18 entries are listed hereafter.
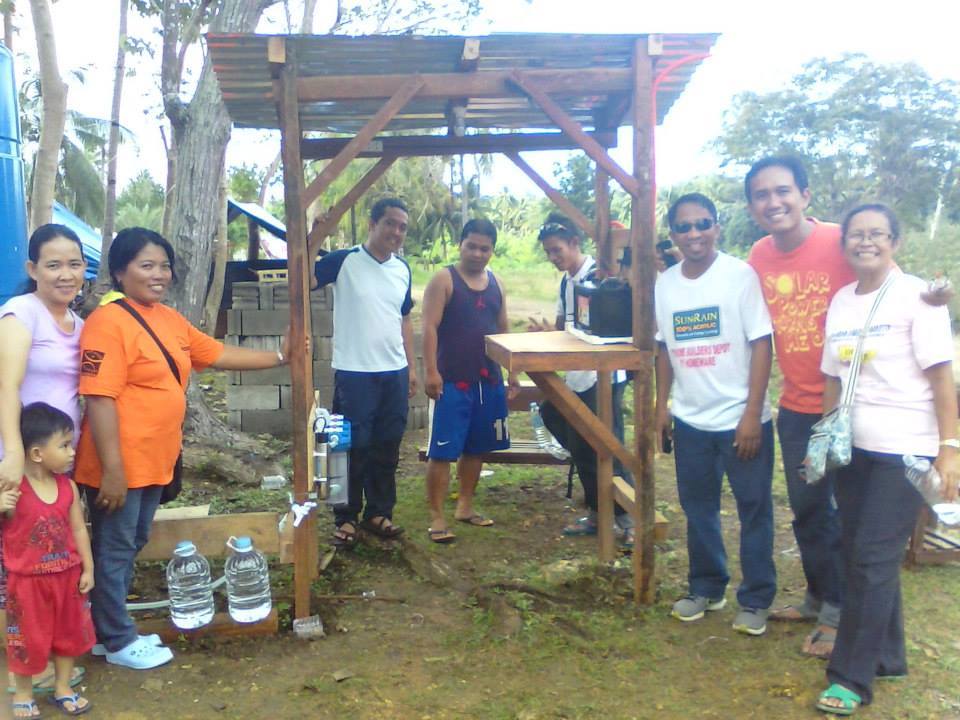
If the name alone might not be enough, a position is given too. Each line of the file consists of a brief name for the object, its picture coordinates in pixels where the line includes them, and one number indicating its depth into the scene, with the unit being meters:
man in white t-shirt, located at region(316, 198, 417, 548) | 4.42
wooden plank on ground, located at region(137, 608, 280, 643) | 3.39
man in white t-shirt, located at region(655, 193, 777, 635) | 3.24
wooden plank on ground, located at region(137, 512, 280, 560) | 3.46
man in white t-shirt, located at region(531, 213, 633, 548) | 4.65
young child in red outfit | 2.73
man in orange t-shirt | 3.07
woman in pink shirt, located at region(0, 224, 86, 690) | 2.71
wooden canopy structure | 3.35
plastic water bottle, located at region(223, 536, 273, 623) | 3.39
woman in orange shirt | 2.89
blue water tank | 3.68
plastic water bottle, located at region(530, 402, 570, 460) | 5.28
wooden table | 3.48
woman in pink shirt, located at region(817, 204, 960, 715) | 2.64
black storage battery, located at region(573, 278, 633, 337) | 3.74
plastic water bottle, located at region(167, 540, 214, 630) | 3.30
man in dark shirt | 4.57
